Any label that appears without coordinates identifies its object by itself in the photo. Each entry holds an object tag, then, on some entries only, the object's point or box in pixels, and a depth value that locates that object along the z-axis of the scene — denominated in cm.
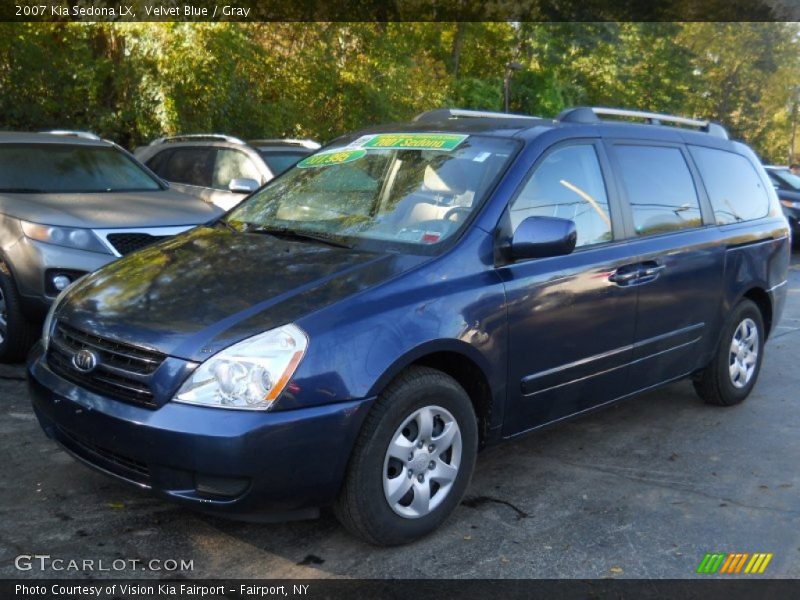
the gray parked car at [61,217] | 593
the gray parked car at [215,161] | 946
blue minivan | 323
